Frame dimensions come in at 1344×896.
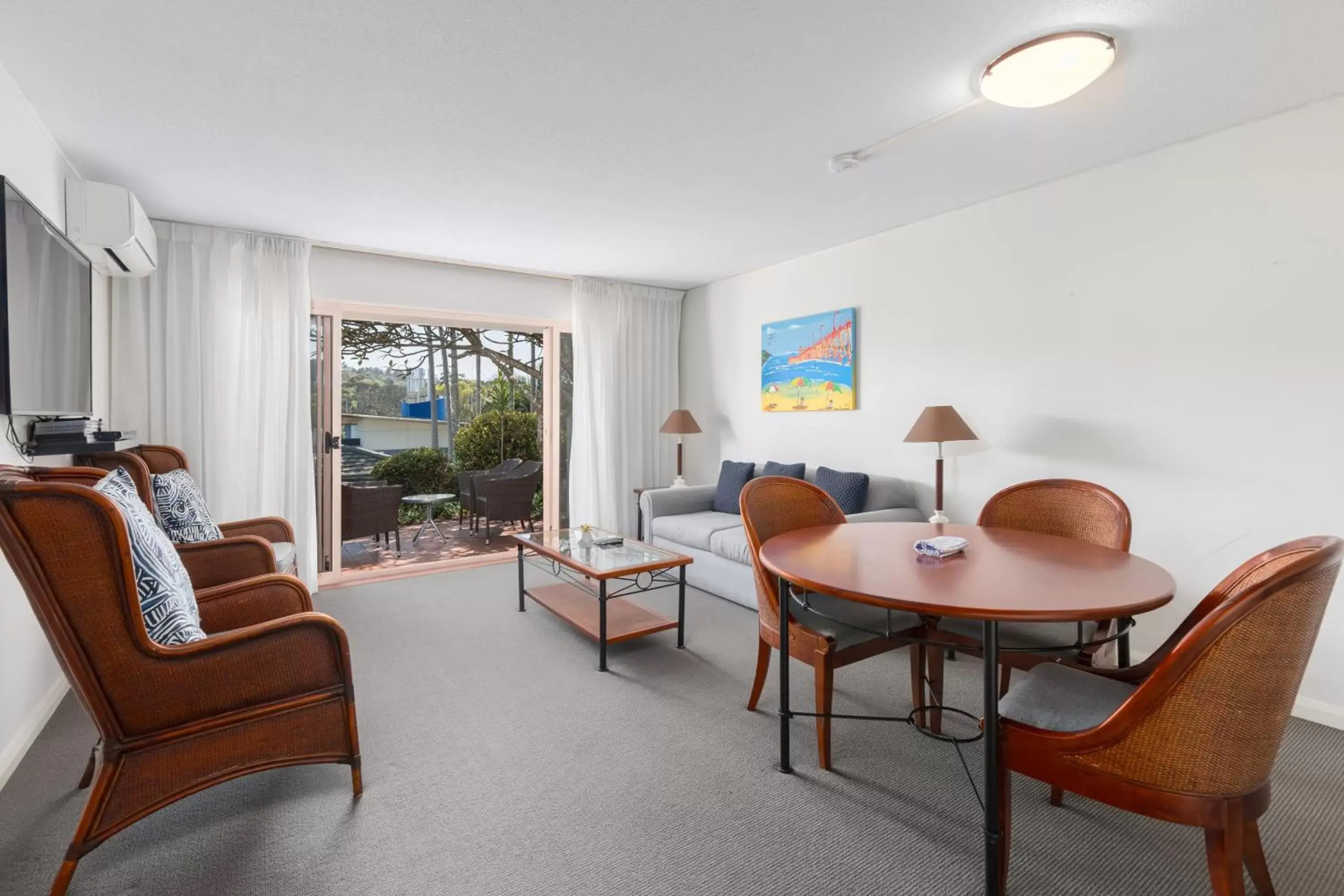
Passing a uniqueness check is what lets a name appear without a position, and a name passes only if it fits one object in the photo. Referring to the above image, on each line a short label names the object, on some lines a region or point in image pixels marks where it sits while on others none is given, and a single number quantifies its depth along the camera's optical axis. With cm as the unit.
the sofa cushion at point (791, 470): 447
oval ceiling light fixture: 200
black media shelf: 237
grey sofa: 393
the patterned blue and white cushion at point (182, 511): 295
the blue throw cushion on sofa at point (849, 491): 394
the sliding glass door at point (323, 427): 450
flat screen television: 207
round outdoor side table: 570
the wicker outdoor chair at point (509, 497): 546
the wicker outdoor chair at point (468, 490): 602
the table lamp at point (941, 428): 338
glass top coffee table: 311
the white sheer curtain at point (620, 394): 550
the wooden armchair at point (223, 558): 273
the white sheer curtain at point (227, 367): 377
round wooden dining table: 145
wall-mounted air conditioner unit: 287
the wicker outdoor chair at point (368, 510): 492
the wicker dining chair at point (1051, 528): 214
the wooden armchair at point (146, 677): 146
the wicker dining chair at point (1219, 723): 121
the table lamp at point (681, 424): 526
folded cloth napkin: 195
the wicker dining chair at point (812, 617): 212
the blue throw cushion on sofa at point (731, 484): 484
